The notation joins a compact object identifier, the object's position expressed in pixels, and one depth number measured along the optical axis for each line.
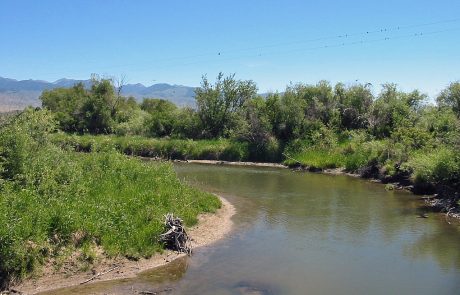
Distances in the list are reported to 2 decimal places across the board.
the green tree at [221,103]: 60.38
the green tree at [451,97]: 50.06
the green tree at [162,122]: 62.72
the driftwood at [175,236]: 18.88
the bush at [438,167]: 28.36
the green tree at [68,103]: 67.44
